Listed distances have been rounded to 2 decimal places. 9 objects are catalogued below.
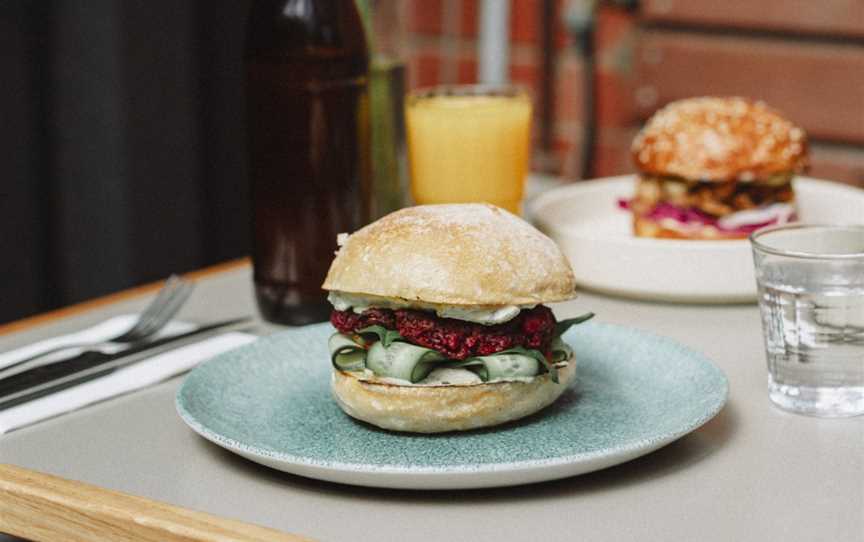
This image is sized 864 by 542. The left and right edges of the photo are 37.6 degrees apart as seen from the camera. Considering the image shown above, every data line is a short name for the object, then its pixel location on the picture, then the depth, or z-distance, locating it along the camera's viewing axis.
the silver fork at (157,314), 1.33
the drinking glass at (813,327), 1.09
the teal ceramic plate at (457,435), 0.92
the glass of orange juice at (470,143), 1.64
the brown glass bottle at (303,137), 1.37
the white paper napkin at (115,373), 1.12
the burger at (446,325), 1.02
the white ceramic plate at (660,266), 1.45
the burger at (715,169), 1.67
